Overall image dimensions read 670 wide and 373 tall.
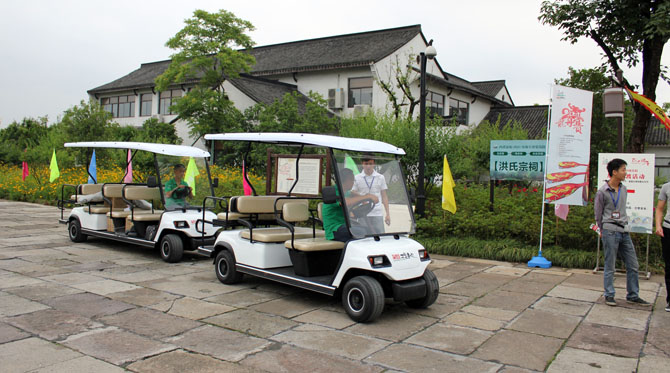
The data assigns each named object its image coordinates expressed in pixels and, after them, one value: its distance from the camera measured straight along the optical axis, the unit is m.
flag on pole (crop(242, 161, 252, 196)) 8.39
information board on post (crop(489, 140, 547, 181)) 10.09
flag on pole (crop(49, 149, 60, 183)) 13.81
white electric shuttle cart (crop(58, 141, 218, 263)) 8.87
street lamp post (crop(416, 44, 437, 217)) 11.33
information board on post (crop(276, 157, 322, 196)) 7.74
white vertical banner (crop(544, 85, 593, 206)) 8.97
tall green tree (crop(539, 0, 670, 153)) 12.31
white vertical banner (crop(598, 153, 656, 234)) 7.90
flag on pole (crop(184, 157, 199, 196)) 9.47
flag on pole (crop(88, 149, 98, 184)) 11.75
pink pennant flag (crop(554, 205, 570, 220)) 9.06
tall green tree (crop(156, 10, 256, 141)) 21.38
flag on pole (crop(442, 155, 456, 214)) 10.01
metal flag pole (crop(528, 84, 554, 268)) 8.79
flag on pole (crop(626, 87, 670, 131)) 8.75
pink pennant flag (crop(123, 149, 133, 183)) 10.86
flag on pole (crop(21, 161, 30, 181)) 19.86
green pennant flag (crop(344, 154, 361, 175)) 6.04
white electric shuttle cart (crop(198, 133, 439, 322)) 5.57
